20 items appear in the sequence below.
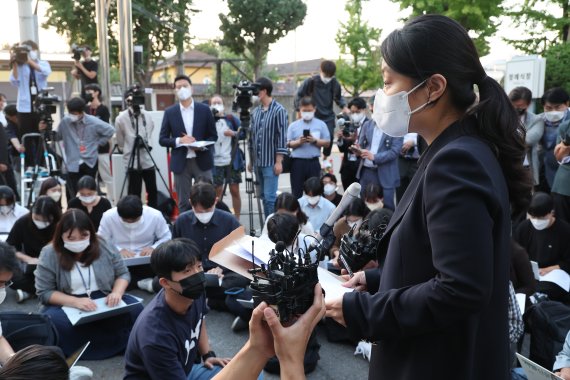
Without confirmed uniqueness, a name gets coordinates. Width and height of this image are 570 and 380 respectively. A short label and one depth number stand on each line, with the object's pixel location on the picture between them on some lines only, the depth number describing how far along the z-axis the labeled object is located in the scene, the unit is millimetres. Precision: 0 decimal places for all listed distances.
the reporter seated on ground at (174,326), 2527
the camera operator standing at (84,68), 9766
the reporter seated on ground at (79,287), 3752
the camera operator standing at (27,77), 8211
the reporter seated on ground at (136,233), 4996
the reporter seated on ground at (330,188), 6191
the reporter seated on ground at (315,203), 5496
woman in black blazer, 1089
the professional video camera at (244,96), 5938
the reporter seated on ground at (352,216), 4642
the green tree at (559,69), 10883
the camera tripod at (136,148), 6562
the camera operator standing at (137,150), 6680
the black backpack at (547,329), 3266
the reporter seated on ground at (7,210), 5242
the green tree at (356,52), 21953
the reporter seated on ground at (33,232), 4828
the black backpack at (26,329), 3226
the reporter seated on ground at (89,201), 5371
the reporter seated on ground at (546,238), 4434
